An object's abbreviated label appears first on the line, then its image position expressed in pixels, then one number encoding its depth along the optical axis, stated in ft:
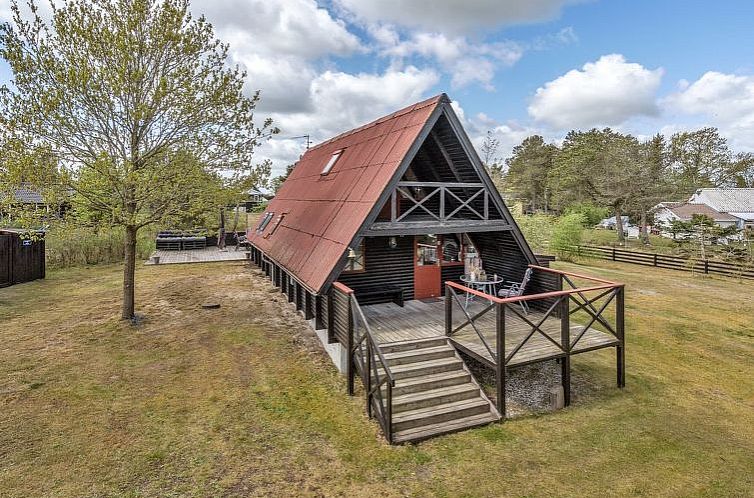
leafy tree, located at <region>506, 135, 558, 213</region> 171.63
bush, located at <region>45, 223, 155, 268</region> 60.80
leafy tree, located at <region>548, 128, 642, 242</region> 103.40
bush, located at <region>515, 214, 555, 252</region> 75.72
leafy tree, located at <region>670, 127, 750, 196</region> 146.93
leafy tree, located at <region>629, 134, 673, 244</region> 100.63
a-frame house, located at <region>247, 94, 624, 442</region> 21.17
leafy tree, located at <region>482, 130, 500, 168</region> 83.20
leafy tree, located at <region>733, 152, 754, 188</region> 168.14
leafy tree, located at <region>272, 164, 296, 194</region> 150.80
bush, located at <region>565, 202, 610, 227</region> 132.67
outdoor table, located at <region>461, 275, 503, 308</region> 31.58
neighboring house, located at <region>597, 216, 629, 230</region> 161.54
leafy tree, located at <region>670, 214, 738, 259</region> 77.25
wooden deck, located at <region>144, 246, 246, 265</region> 70.33
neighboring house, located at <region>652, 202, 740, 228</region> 125.59
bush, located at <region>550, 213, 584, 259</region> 81.20
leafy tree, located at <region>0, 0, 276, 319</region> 29.89
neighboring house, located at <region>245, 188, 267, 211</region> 133.52
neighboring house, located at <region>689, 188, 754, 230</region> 128.57
